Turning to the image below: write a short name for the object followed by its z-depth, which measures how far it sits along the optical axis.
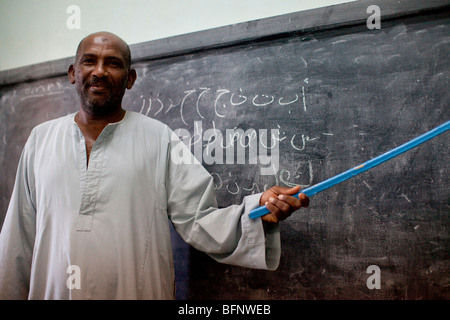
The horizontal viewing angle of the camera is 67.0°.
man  1.07
